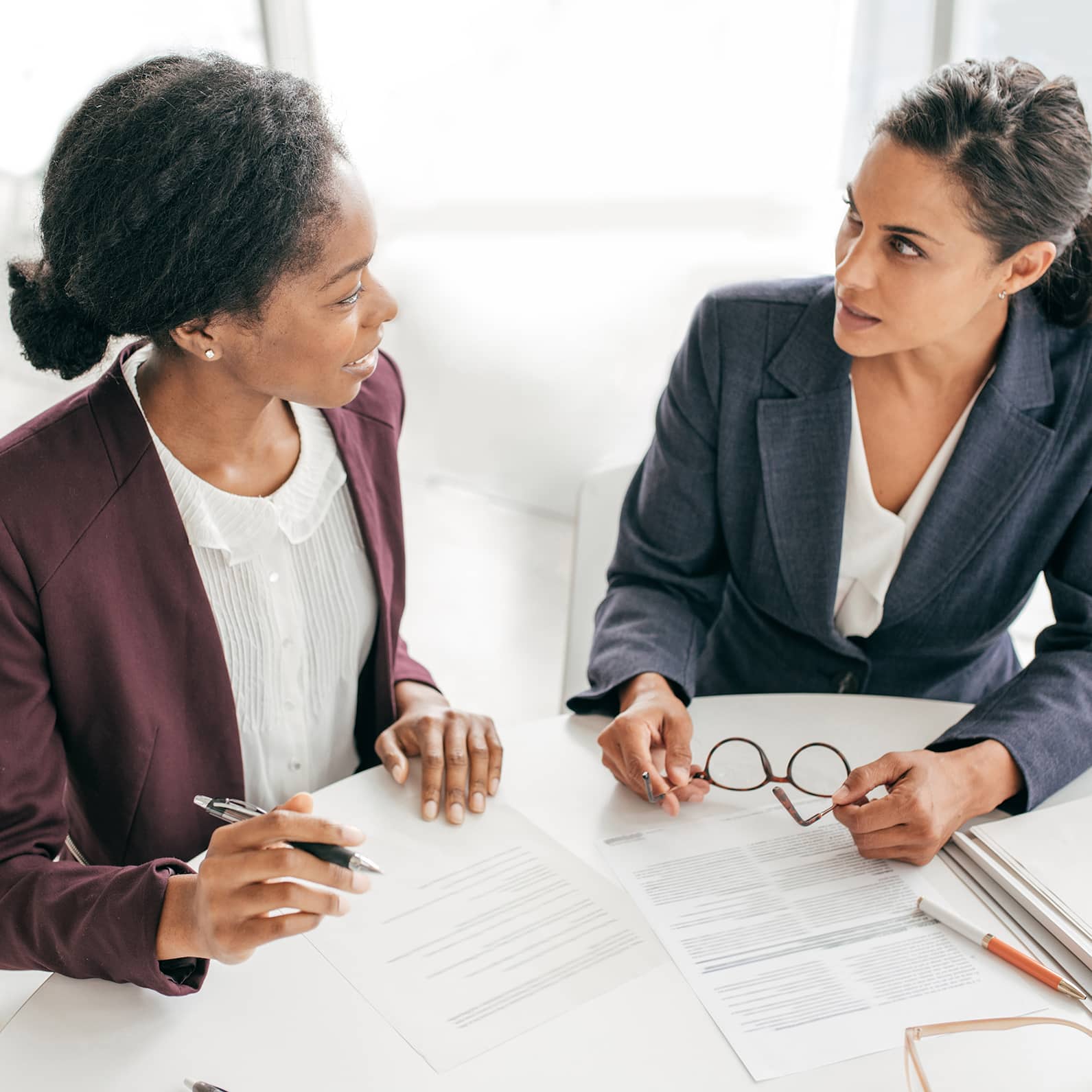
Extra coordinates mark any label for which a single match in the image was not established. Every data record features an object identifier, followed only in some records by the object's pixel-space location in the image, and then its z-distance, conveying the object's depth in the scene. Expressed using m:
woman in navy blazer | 1.18
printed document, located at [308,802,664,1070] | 0.82
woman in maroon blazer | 0.88
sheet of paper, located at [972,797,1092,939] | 0.91
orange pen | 0.83
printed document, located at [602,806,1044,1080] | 0.81
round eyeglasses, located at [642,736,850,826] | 1.09
